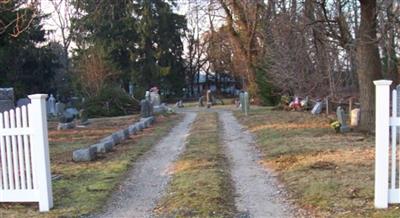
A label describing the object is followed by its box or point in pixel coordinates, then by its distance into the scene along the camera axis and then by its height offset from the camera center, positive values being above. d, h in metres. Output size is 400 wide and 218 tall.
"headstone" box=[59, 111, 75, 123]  21.80 -1.22
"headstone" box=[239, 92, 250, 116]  24.89 -0.88
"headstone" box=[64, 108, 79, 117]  24.02 -1.09
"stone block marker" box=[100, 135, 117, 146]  13.22 -1.36
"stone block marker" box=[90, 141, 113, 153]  12.02 -1.43
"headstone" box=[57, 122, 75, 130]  20.95 -1.50
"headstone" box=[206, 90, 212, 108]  39.88 -1.17
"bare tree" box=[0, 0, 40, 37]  8.34 +1.48
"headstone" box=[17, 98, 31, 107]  20.65 -0.43
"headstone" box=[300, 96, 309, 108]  25.99 -1.04
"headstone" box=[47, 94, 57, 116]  36.03 -1.06
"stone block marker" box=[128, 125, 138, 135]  16.96 -1.44
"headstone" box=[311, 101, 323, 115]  22.72 -1.20
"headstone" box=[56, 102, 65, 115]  33.92 -1.22
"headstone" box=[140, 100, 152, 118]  23.97 -1.02
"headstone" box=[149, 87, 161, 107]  30.54 -0.68
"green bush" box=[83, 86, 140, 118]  29.45 -0.92
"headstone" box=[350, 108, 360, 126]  15.39 -1.11
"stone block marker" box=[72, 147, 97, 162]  11.06 -1.45
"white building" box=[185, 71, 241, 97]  70.19 +0.33
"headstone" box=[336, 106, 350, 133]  14.32 -1.15
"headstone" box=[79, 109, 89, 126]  23.05 -1.40
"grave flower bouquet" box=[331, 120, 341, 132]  14.34 -1.26
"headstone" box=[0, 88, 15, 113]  16.02 -0.25
